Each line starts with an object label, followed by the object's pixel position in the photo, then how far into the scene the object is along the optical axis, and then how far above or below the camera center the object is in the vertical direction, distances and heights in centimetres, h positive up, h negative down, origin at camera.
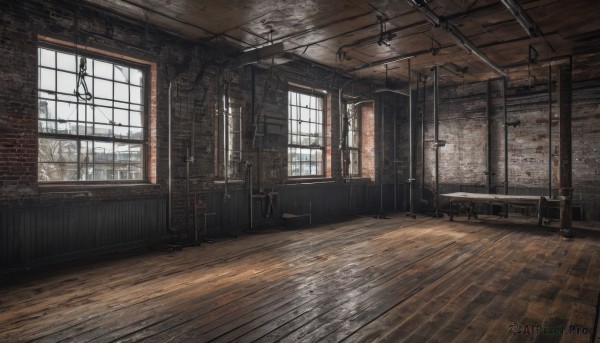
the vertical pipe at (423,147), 1056 +68
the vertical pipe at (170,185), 625 -24
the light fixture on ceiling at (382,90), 968 +221
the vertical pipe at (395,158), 1092 +39
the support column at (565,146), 675 +46
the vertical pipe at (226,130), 696 +78
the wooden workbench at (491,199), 777 -64
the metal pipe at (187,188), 626 -30
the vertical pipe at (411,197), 920 -69
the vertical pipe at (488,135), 1028 +99
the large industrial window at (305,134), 888 +92
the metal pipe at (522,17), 508 +232
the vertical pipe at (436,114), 891 +141
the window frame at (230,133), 719 +77
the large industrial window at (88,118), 514 +82
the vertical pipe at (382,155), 1074 +47
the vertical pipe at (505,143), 979 +74
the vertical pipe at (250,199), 757 -60
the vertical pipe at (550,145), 840 +61
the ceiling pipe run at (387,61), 772 +246
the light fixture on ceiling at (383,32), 597 +239
